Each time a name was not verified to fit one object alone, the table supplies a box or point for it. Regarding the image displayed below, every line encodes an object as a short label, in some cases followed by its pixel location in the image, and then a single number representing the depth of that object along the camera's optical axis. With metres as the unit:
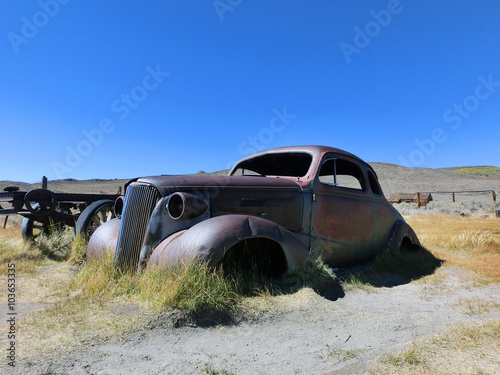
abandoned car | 3.53
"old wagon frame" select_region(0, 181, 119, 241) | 6.92
